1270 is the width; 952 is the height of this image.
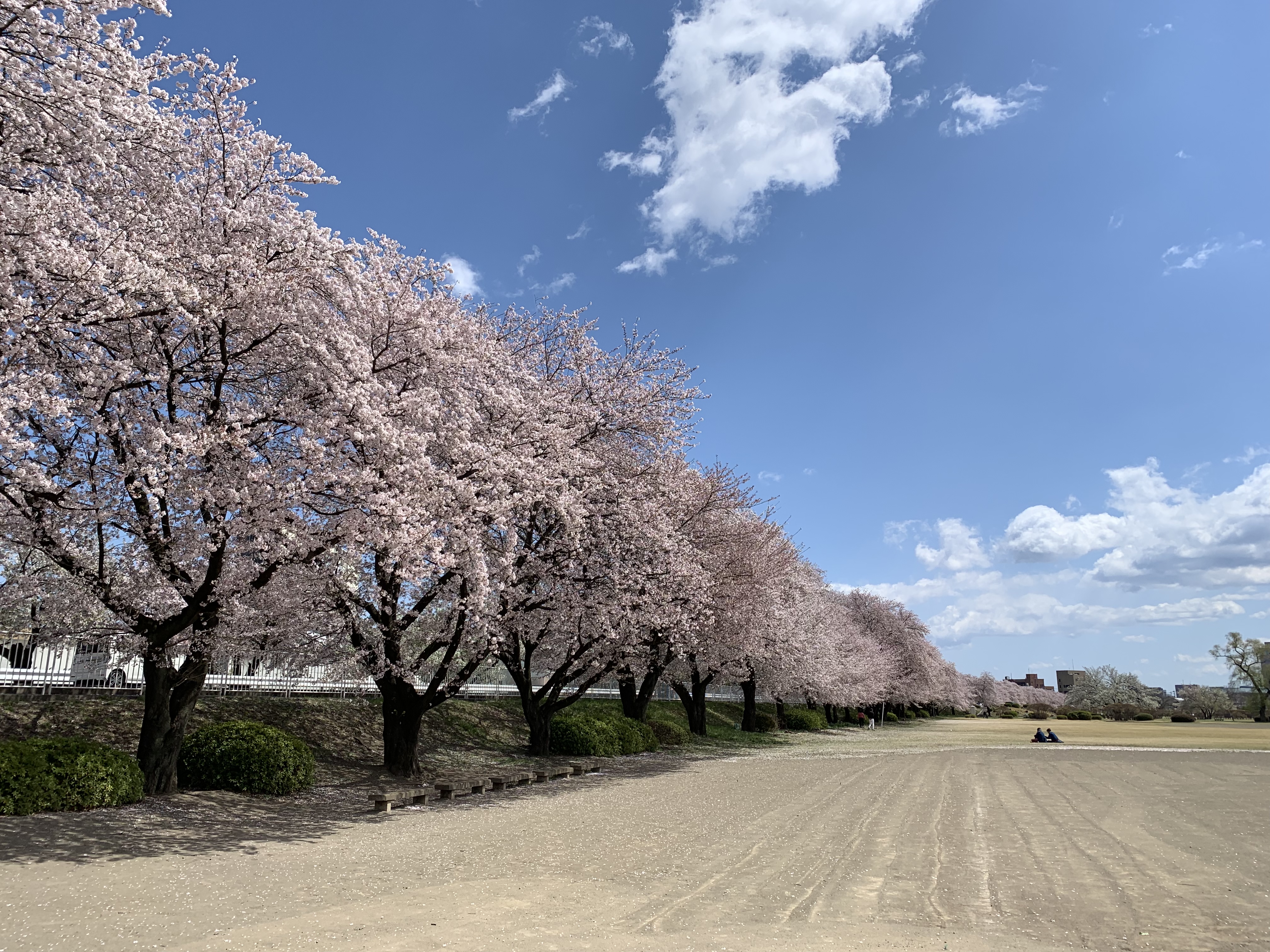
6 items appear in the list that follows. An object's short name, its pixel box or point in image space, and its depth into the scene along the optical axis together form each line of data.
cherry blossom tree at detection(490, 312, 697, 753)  18.73
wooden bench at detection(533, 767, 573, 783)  18.81
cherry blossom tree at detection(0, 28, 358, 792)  8.50
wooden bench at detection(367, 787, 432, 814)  13.52
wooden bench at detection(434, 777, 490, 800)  15.57
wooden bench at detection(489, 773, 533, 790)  17.23
